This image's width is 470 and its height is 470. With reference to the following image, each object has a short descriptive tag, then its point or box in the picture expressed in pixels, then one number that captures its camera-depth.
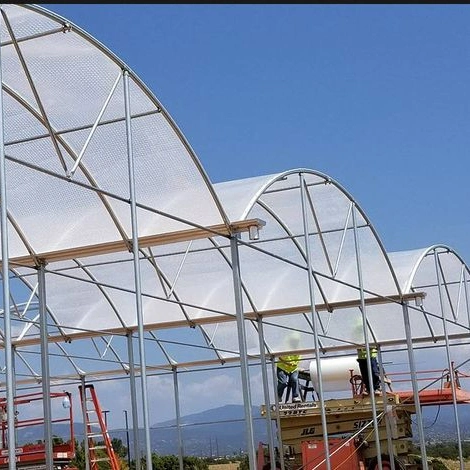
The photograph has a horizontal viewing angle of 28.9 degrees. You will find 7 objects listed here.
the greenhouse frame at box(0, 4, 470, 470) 12.81
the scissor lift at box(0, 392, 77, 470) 16.88
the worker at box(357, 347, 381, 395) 24.62
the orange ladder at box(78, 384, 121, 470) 21.50
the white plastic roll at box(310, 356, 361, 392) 26.52
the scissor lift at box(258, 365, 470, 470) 22.75
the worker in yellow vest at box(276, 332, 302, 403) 28.00
